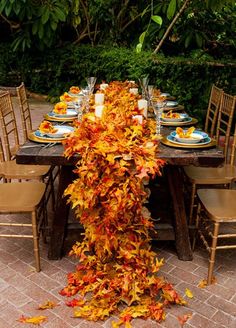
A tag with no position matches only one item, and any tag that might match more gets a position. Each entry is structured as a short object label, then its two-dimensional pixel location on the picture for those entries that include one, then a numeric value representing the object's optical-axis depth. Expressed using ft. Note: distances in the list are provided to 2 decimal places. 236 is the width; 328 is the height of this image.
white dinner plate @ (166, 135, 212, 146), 7.79
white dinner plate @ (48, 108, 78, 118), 10.16
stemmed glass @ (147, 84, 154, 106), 10.85
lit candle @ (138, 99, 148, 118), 8.67
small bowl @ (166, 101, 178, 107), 11.93
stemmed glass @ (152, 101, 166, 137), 8.36
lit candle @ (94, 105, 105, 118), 8.10
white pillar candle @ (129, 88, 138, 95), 11.01
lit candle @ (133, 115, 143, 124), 7.42
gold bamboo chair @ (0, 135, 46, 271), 7.83
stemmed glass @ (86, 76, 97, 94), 11.72
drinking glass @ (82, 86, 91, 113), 9.41
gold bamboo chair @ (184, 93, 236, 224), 9.47
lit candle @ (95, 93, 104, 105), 9.91
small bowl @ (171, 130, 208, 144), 7.82
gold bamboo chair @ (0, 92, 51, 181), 9.55
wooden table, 7.18
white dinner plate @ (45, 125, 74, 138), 8.12
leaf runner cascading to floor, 6.61
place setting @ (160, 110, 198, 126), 9.83
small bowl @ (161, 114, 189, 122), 9.92
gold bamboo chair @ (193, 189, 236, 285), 7.61
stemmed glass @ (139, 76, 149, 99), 11.14
